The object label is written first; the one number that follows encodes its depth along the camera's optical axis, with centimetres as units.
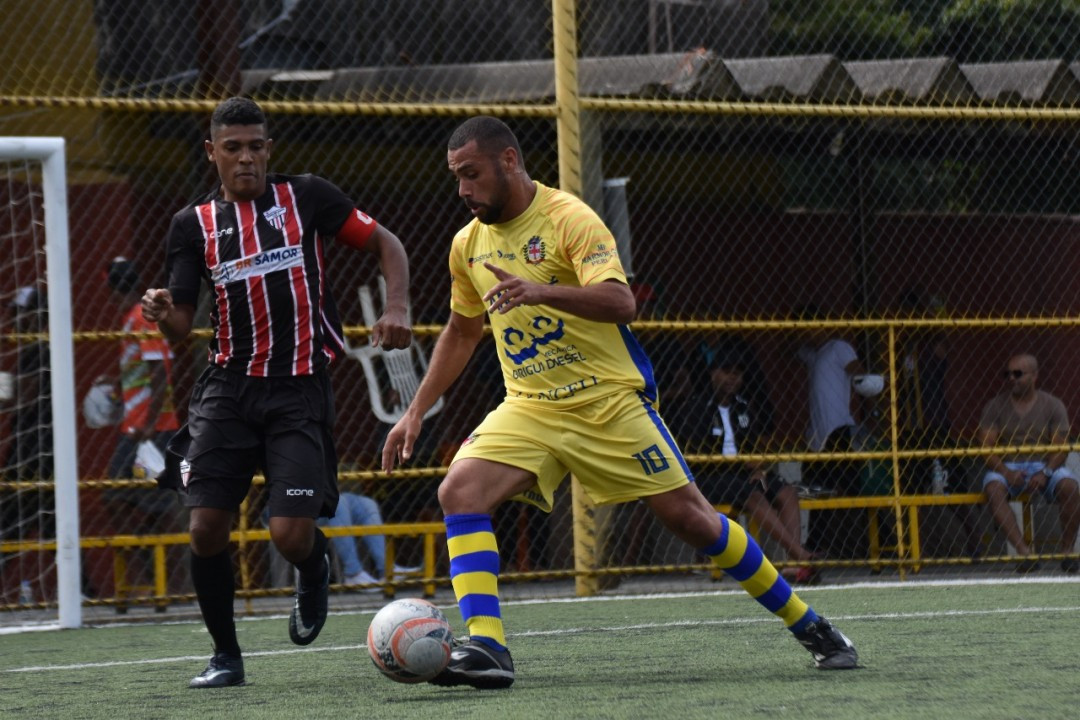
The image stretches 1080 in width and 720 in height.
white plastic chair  2230
